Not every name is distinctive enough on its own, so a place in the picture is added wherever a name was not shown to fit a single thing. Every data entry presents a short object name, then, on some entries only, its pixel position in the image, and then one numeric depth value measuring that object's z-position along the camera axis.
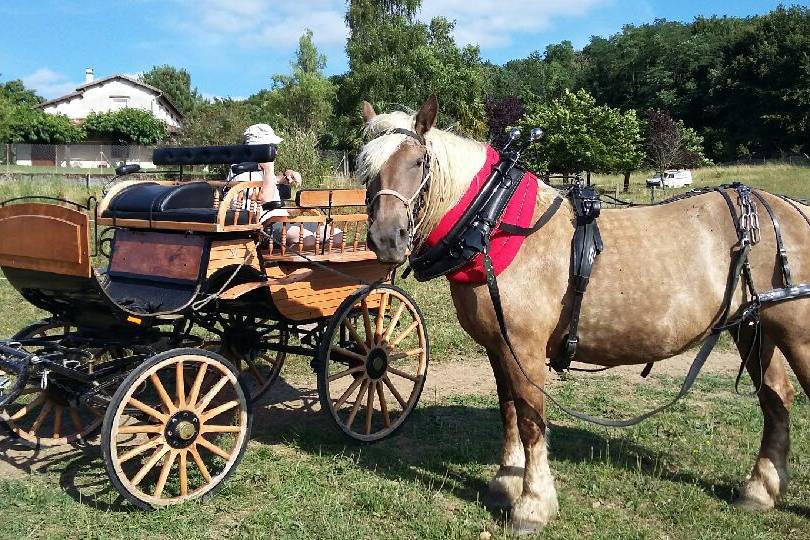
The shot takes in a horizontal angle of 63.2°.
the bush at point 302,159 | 15.55
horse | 3.54
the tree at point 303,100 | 40.94
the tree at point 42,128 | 46.12
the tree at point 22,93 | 62.84
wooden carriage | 3.74
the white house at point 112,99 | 64.12
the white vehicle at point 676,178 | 34.81
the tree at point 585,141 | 29.55
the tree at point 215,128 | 28.33
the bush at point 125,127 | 49.53
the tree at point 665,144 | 34.62
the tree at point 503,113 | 40.16
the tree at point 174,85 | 82.52
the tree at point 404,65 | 39.47
